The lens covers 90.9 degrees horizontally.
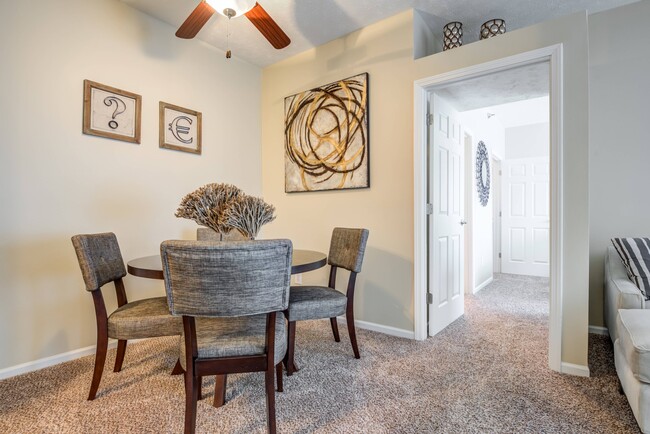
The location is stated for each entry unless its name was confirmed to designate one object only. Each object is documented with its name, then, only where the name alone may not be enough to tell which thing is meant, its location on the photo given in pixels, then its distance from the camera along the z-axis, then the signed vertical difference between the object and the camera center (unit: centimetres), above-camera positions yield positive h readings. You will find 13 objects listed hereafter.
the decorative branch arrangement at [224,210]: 163 +5
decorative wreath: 411 +64
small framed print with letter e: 266 +79
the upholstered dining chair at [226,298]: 115 -29
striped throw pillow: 197 -24
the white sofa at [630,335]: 134 -55
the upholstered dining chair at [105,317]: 162 -52
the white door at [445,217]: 256 +3
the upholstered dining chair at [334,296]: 190 -49
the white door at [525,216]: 506 +7
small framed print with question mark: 223 +78
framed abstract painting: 275 +76
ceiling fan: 174 +118
